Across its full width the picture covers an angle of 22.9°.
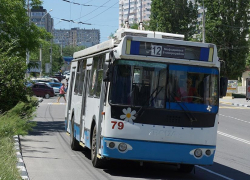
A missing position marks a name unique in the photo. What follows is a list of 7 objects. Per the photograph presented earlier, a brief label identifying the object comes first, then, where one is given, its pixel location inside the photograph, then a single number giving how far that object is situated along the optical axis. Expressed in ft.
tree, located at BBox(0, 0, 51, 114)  73.46
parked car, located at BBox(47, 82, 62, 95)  224.57
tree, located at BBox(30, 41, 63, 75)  373.30
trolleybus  37.73
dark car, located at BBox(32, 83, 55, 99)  195.88
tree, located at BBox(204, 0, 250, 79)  223.71
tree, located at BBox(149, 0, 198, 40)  263.29
